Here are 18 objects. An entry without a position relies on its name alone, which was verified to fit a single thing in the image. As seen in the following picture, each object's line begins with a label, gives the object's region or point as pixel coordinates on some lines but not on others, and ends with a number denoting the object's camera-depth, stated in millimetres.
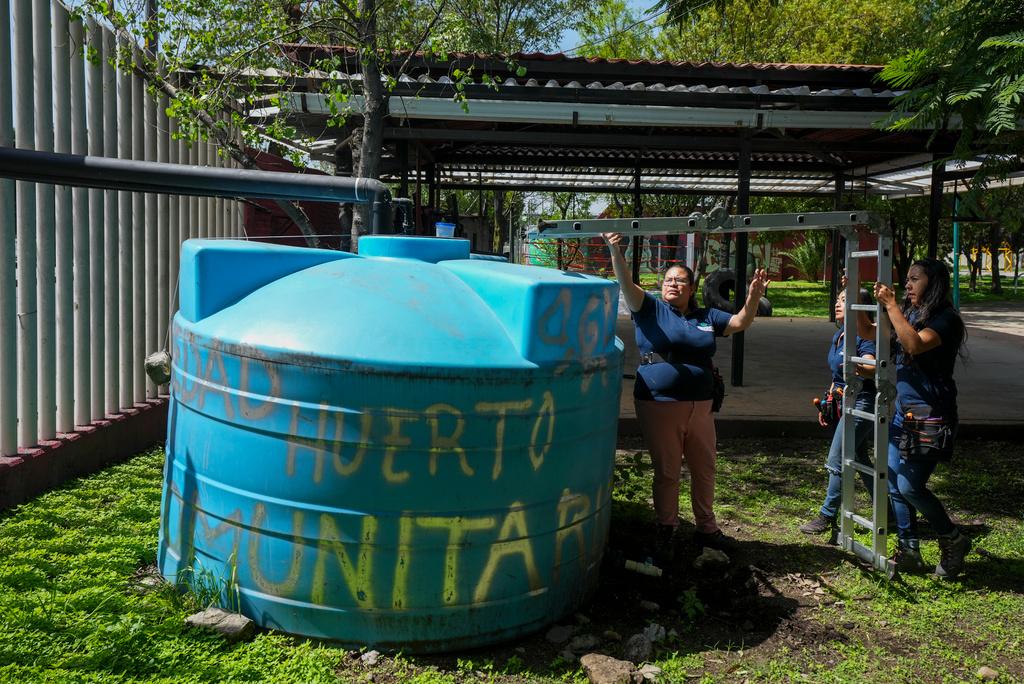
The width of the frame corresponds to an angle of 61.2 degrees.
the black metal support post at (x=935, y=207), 10328
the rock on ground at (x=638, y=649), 3742
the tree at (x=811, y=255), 36750
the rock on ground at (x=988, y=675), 3704
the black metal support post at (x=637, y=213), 12484
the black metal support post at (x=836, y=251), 13883
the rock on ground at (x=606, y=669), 3441
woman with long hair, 4637
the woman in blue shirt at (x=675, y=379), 4719
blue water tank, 3547
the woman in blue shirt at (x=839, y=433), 5148
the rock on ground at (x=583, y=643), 3854
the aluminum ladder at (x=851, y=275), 4422
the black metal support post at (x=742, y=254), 9273
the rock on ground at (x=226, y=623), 3666
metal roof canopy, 8234
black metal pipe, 3947
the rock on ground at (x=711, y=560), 4832
